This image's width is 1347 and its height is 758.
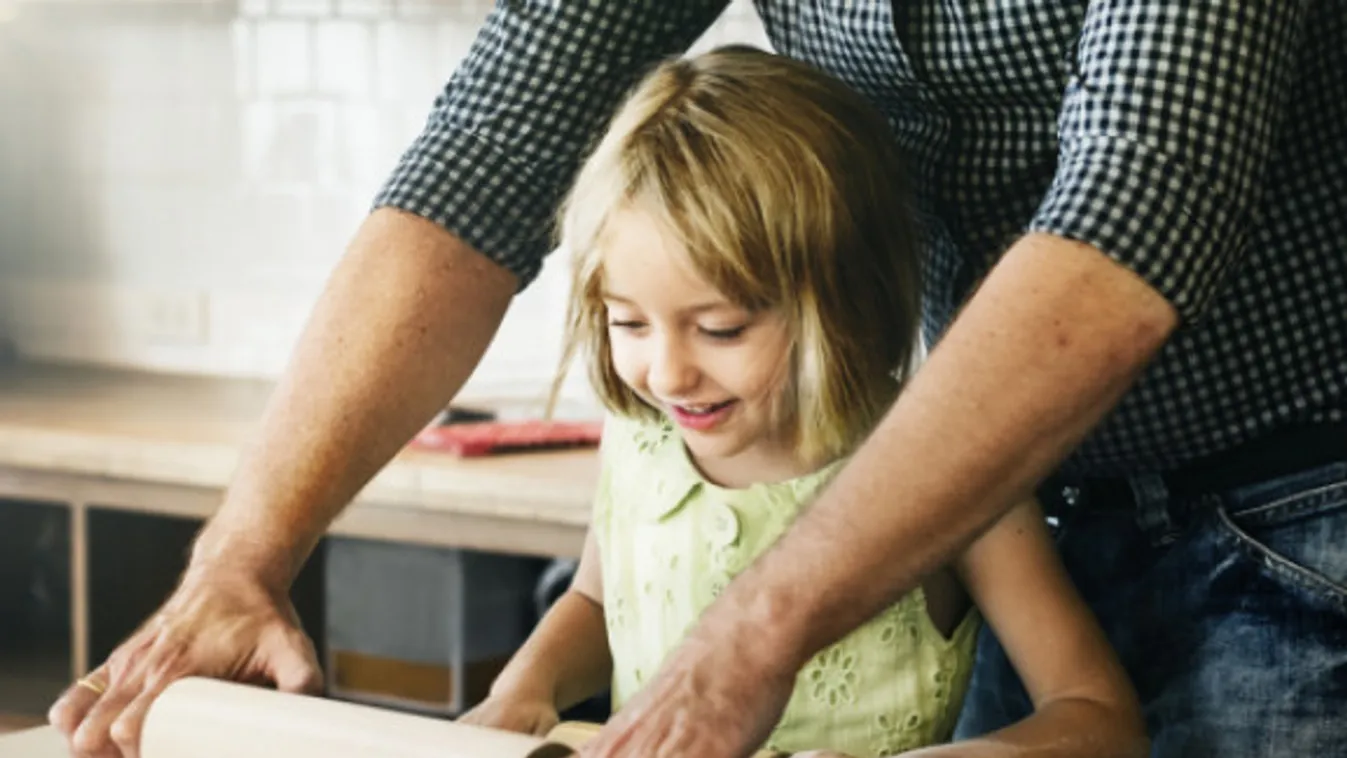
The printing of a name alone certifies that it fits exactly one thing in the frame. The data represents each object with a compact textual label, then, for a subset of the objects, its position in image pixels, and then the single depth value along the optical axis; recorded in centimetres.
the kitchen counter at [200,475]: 246
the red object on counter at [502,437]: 257
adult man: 129
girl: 149
